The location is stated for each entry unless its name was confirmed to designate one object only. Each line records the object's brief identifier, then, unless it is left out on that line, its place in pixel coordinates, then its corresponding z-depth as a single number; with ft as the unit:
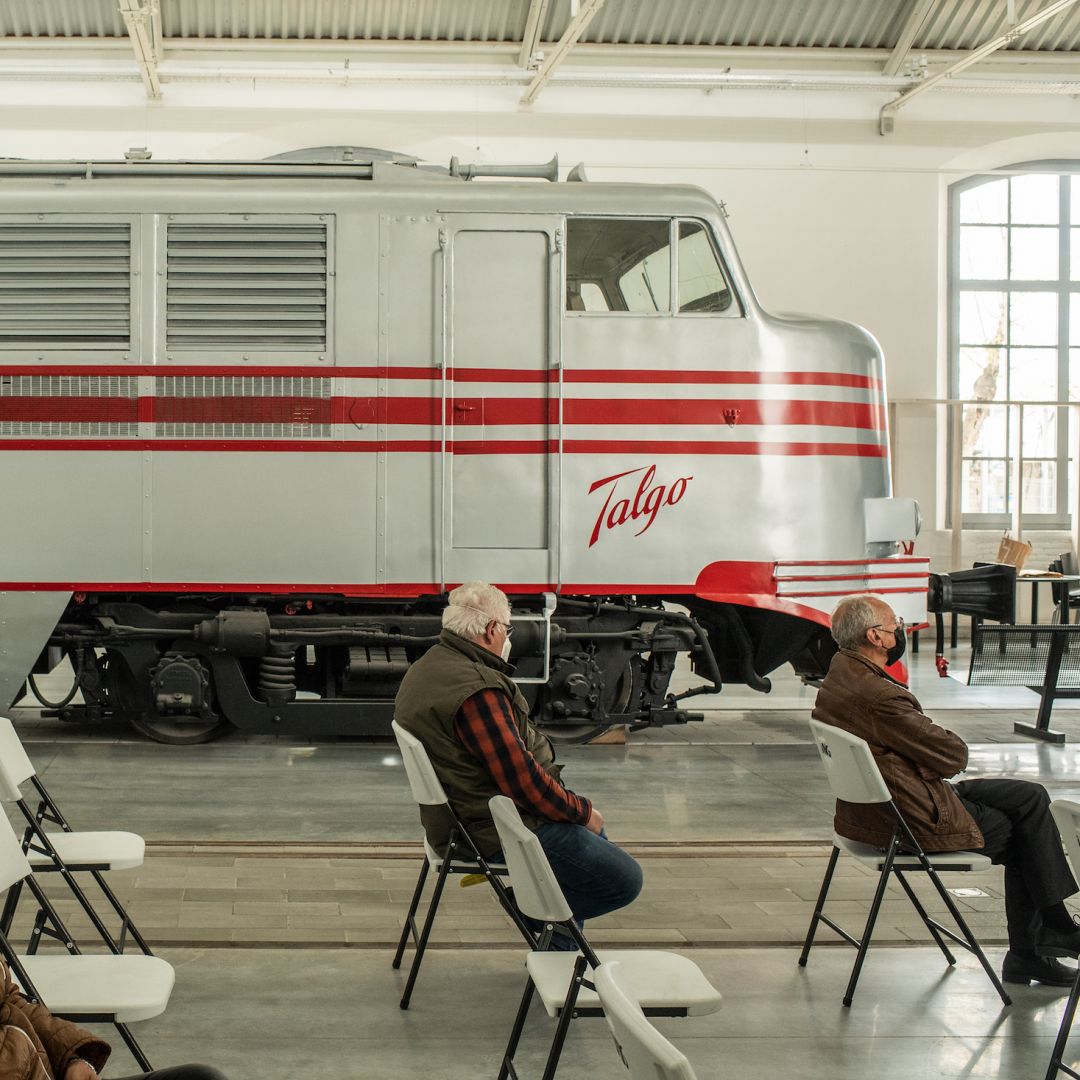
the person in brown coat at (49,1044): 6.35
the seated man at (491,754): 10.96
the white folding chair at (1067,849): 9.09
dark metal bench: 25.88
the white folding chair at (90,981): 8.12
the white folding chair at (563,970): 8.55
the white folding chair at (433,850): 11.21
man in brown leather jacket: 12.14
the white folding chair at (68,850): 11.18
